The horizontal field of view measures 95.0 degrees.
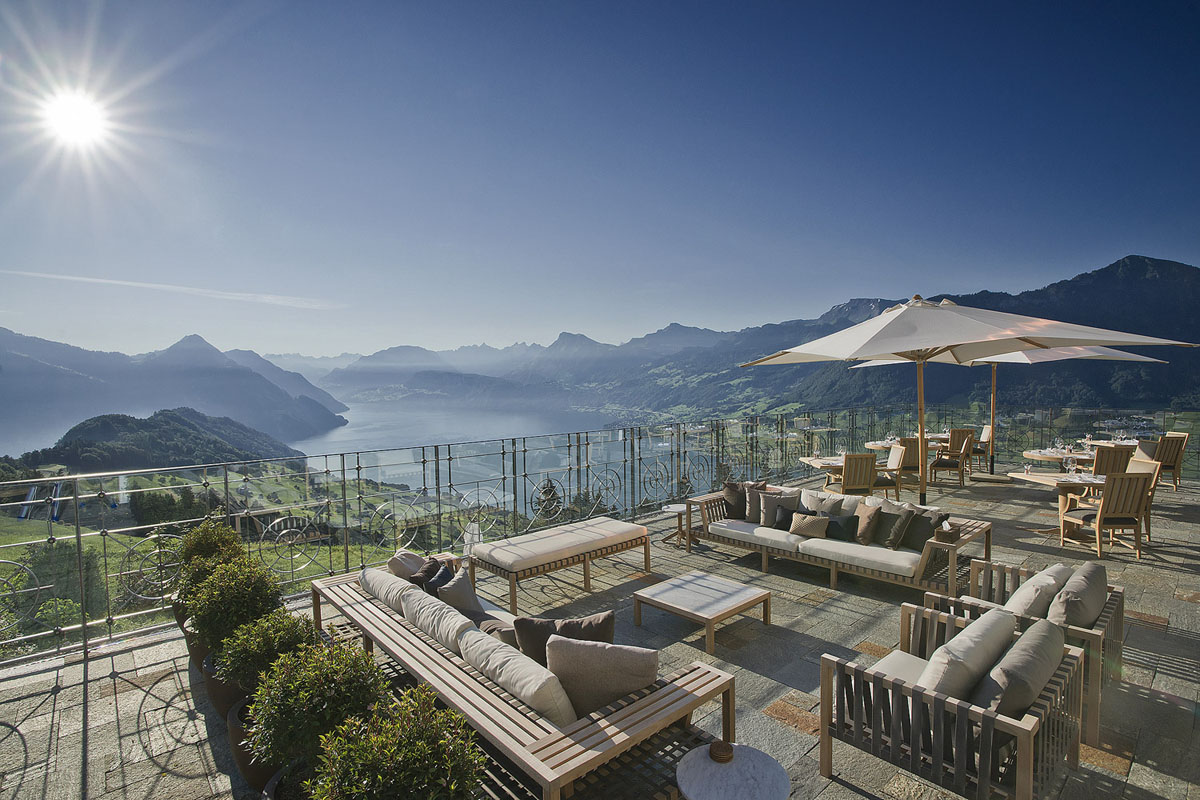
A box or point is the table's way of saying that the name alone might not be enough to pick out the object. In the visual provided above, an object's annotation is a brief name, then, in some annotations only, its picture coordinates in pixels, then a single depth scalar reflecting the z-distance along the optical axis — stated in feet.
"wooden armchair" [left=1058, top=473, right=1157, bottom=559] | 18.30
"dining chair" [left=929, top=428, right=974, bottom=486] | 29.63
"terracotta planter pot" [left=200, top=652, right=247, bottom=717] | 8.71
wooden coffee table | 11.94
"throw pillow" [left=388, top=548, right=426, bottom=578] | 11.84
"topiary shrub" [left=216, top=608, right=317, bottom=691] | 7.72
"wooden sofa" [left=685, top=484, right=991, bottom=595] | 14.30
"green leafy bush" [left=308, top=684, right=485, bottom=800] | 4.50
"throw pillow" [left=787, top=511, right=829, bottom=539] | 16.85
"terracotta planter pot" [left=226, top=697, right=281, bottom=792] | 7.50
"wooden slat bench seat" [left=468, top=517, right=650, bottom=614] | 14.42
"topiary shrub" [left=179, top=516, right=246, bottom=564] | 11.96
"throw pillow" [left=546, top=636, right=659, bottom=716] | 7.08
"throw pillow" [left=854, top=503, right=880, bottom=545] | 16.03
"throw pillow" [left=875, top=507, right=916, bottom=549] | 15.51
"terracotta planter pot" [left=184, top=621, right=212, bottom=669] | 10.47
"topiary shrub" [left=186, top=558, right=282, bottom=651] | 9.04
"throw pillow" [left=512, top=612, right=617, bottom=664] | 7.57
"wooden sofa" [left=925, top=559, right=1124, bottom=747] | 8.50
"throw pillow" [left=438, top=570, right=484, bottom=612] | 10.00
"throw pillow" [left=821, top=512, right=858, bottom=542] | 16.48
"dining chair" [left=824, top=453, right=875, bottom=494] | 23.67
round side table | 6.11
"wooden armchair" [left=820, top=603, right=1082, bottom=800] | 6.50
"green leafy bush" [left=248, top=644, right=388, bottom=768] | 5.87
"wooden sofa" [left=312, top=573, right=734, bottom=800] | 5.94
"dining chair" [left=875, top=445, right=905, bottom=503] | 25.16
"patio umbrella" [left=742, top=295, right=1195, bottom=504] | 15.44
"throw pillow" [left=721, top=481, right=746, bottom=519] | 19.34
